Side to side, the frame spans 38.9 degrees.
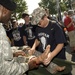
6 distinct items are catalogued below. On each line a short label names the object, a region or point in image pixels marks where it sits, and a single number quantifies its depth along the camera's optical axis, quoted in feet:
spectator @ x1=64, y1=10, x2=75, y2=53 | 13.89
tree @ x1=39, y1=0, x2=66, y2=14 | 109.43
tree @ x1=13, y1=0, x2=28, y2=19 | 66.11
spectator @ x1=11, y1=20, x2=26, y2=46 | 11.17
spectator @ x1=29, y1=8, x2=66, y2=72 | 5.85
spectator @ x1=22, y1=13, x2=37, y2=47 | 10.70
